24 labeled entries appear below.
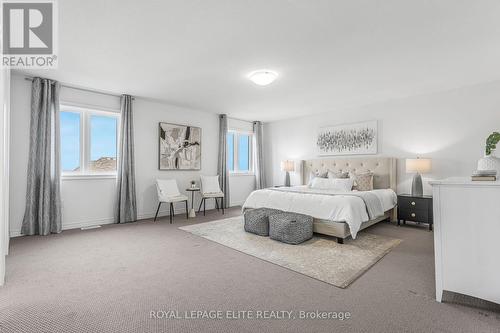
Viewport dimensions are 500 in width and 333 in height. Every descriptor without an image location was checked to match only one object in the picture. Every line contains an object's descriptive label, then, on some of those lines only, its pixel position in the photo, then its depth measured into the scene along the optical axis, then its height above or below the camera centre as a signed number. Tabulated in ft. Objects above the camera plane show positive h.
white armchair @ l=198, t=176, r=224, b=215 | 18.67 -1.51
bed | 11.32 -1.72
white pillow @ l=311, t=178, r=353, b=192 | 15.89 -1.07
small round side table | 17.69 -1.59
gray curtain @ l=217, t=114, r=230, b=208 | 21.27 +0.74
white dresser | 5.94 -1.77
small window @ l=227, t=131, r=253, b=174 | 23.35 +1.56
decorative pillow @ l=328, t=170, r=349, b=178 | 17.38 -0.47
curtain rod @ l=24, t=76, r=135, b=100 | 12.77 +4.67
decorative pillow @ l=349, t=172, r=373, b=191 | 16.14 -0.90
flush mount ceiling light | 11.73 +4.35
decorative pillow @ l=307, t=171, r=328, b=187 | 18.60 -0.56
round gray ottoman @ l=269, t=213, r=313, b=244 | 11.15 -2.74
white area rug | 8.32 -3.44
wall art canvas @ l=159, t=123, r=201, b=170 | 18.06 +1.61
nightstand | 13.92 -2.39
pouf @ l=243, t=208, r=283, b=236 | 12.46 -2.65
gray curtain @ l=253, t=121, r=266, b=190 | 24.14 +0.96
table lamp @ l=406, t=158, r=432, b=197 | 14.39 -0.12
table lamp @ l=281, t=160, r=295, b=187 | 21.50 +0.06
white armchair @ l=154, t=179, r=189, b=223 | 16.07 -1.58
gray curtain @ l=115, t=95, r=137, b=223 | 15.51 -0.14
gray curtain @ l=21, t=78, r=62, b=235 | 12.57 +0.26
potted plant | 6.91 +0.21
